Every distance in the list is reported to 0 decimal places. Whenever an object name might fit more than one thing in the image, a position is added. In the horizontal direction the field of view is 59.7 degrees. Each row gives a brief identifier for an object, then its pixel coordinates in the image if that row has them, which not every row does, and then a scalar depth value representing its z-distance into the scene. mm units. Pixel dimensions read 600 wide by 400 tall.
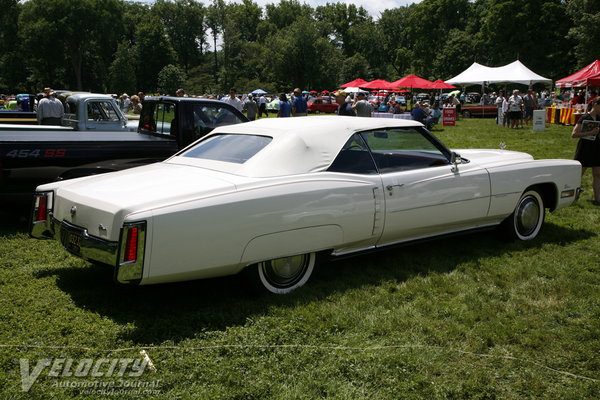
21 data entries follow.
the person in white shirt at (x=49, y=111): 11914
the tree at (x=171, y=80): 64125
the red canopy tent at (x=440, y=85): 32859
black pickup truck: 5812
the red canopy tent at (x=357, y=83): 42466
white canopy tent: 25984
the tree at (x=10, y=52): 67750
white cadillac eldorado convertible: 3467
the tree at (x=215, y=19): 85938
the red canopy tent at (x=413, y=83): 29406
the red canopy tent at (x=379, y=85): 37500
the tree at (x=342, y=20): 114312
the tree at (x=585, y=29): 39625
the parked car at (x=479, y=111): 31312
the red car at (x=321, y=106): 39625
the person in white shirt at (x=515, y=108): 20688
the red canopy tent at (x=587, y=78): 22295
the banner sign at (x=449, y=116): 23906
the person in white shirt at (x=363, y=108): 13352
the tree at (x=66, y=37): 65188
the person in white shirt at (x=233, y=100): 15678
